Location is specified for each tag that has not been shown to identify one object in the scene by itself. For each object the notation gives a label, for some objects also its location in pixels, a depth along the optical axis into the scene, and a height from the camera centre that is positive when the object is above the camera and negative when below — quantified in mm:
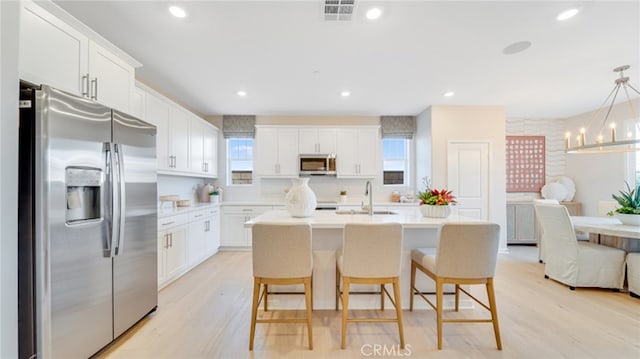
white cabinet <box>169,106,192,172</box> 3707 +620
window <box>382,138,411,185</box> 5551 +418
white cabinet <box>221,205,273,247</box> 4957 -745
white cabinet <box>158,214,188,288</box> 3166 -829
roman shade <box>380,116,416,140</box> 5418 +1107
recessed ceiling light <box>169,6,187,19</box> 2121 +1363
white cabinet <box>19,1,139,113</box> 1634 +862
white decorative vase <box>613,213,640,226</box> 3039 -434
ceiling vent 2053 +1359
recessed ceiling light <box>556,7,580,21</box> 2172 +1373
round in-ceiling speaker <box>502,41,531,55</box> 2680 +1366
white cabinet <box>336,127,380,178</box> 5234 +549
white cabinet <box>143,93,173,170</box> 3218 +750
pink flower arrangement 2564 -165
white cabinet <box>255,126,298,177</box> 5215 +532
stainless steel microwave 5121 +329
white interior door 4750 +89
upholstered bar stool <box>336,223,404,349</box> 1965 -563
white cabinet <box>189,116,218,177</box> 4324 +592
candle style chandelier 2876 +455
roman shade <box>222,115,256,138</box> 5391 +1112
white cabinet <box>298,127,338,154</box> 5215 +799
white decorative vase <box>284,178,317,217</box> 2508 -182
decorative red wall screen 5637 +373
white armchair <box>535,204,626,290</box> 3047 -899
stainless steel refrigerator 1479 -267
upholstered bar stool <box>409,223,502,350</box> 1975 -572
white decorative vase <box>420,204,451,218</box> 2543 -283
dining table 2850 -551
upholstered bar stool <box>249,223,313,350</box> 1937 -556
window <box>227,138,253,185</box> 5535 +443
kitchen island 2572 -801
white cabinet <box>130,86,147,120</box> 2926 +889
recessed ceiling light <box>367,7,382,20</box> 2143 +1363
